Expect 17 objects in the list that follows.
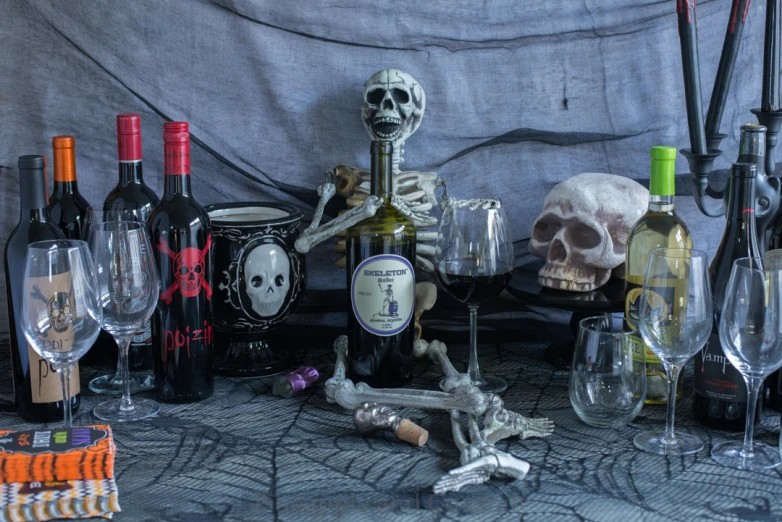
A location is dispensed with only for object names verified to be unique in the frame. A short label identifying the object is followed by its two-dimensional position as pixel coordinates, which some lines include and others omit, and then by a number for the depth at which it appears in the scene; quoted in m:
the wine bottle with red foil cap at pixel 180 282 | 1.04
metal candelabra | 1.17
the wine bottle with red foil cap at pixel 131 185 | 1.14
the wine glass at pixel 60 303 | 0.88
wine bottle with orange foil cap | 1.18
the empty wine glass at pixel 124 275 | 0.97
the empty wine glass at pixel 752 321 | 0.87
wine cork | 0.96
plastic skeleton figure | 1.28
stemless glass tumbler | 0.97
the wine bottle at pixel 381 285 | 1.09
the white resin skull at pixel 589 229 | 1.19
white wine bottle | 1.10
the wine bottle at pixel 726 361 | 0.99
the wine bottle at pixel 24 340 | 1.01
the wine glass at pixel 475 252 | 1.10
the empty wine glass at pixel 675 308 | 0.91
